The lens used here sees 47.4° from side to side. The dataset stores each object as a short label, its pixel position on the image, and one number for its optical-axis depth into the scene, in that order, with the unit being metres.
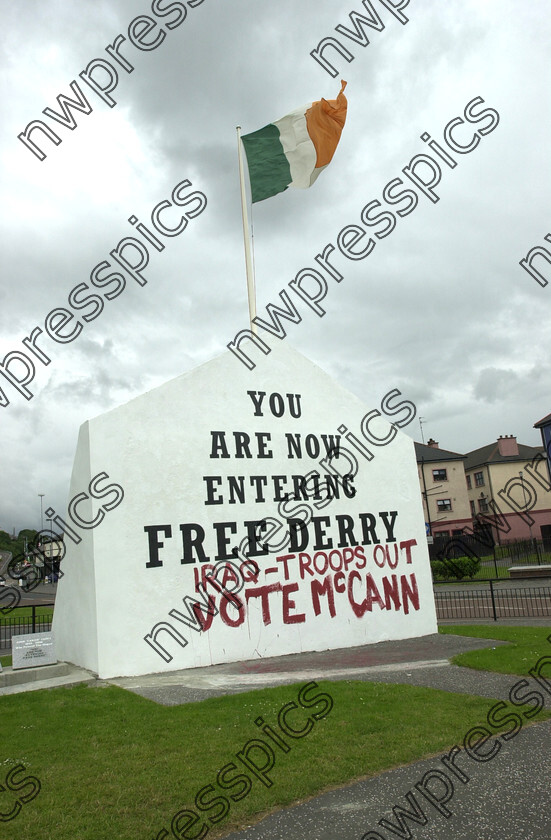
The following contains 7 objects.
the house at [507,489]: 53.78
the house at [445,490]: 55.06
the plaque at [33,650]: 11.47
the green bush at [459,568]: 30.62
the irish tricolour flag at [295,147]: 15.59
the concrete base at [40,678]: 10.82
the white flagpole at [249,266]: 14.74
